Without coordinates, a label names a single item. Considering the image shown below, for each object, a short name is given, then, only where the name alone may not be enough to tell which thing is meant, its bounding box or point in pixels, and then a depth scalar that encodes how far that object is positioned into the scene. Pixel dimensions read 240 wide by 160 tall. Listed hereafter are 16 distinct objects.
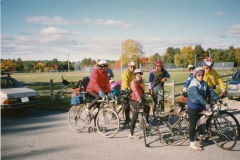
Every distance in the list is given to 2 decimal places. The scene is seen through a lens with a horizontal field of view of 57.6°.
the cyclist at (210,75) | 5.69
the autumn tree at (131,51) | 62.25
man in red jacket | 6.09
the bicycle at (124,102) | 6.47
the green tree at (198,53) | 98.50
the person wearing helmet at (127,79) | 6.67
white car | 8.20
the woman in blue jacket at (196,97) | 4.72
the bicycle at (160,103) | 7.36
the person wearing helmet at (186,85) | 5.91
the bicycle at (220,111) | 4.96
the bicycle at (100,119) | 6.04
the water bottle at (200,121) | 4.95
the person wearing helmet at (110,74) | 9.71
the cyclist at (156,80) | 7.33
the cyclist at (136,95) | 5.56
